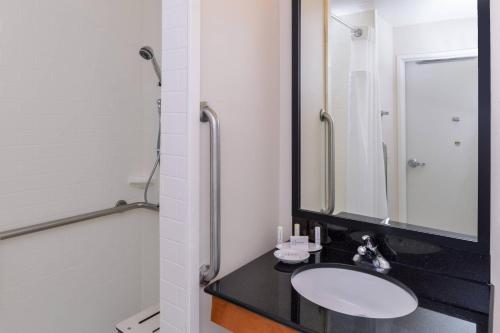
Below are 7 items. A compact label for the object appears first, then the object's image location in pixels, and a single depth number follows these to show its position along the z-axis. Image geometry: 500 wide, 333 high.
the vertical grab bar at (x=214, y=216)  1.04
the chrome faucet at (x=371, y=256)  1.15
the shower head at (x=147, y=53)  1.62
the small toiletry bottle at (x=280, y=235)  1.36
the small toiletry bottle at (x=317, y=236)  1.35
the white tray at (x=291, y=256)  1.21
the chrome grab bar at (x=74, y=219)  1.44
